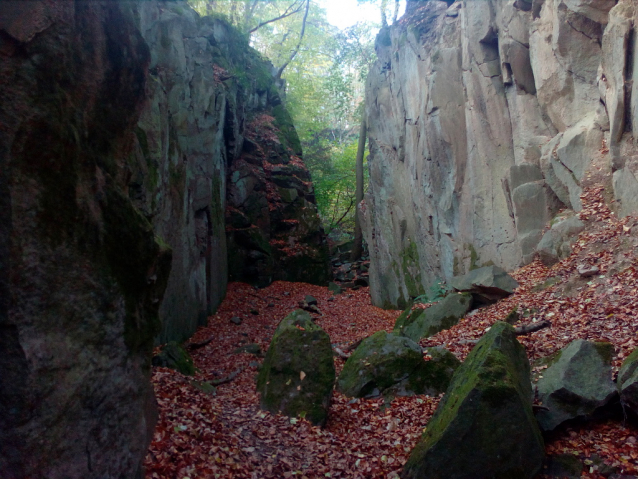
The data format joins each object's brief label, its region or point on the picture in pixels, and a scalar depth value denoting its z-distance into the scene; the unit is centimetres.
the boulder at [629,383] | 479
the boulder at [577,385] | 516
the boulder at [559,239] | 945
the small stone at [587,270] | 823
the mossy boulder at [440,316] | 993
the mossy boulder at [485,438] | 456
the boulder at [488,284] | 970
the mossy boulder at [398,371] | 697
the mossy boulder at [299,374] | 638
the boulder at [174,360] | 769
